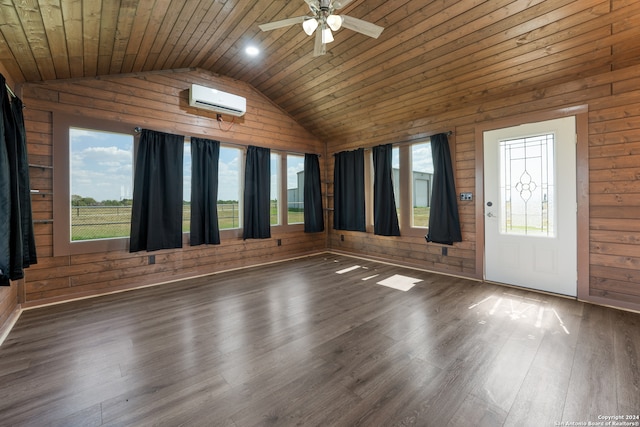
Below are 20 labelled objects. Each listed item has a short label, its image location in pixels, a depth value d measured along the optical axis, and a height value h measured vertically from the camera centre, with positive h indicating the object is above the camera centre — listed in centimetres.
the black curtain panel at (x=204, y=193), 432 +32
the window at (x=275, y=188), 548 +49
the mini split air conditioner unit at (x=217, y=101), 415 +175
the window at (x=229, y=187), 480 +45
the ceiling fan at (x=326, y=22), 226 +163
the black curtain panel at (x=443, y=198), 417 +20
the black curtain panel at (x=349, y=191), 552 +43
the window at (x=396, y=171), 498 +73
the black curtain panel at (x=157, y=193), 379 +28
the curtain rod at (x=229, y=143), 379 +118
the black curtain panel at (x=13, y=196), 220 +16
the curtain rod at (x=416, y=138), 421 +121
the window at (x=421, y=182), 464 +50
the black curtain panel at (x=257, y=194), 491 +33
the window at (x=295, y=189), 573 +49
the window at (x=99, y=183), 350 +40
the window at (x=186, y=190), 433 +36
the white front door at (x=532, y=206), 325 +6
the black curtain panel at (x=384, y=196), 498 +29
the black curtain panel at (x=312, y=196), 584 +34
